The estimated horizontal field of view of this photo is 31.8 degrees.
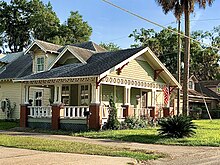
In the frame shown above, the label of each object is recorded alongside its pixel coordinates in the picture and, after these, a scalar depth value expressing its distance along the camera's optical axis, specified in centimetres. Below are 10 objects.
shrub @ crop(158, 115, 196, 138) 1916
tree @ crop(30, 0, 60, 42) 5384
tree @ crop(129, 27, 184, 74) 6369
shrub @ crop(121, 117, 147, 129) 2437
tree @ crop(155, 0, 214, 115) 2772
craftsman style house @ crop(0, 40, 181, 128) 2378
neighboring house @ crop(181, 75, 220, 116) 5041
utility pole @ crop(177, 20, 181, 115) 3242
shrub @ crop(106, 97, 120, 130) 2330
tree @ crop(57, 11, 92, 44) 5403
